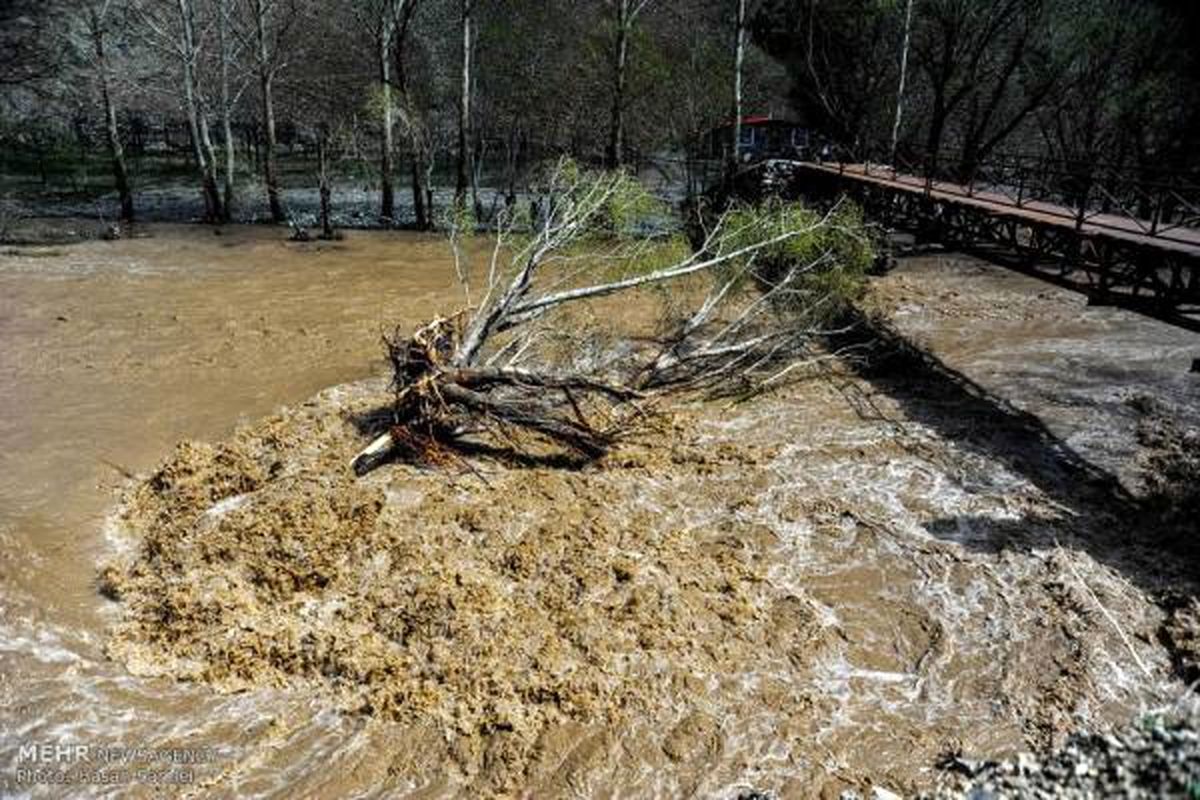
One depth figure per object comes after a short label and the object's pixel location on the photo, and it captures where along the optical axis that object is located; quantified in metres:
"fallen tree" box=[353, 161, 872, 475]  11.72
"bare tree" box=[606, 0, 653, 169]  29.45
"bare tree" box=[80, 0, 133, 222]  26.48
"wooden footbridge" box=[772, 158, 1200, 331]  12.05
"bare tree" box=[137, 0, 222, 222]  27.39
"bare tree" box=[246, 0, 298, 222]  27.42
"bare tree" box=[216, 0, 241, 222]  29.09
